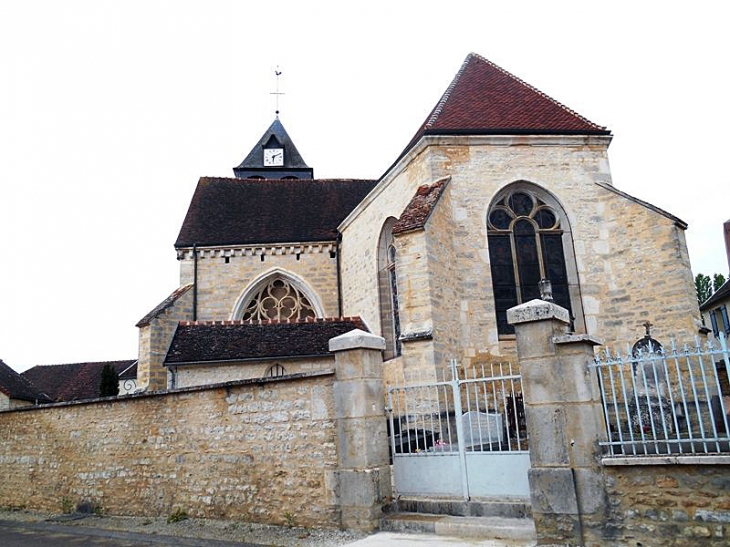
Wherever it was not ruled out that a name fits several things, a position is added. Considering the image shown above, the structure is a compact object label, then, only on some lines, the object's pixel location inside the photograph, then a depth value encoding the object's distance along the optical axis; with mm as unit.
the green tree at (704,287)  41844
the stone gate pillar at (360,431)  6926
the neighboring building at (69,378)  32125
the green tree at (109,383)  20672
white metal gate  6637
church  11172
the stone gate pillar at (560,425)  5590
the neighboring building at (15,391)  26266
